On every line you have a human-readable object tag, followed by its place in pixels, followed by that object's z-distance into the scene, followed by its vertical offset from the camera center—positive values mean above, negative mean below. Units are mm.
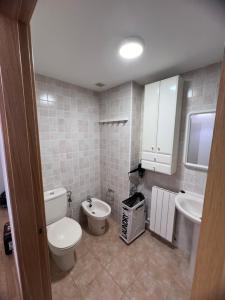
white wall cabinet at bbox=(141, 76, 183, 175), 1527 +95
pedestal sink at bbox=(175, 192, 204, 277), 1467 -834
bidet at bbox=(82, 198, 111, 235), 1941 -1244
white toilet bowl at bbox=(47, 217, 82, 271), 1404 -1196
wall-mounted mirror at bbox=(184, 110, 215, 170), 1471 -78
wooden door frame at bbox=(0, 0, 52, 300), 546 -50
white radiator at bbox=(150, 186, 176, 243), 1742 -1096
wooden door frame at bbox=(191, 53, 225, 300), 343 -252
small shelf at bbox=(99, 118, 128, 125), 1945 +155
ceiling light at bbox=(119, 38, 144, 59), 1047 +687
